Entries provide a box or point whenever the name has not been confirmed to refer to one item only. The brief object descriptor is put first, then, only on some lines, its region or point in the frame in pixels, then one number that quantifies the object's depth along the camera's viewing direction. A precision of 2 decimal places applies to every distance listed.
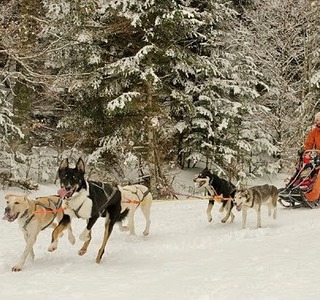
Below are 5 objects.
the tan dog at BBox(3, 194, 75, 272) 5.68
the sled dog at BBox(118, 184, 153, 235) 8.07
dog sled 10.88
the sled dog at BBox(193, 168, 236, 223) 9.58
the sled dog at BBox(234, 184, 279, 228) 8.93
